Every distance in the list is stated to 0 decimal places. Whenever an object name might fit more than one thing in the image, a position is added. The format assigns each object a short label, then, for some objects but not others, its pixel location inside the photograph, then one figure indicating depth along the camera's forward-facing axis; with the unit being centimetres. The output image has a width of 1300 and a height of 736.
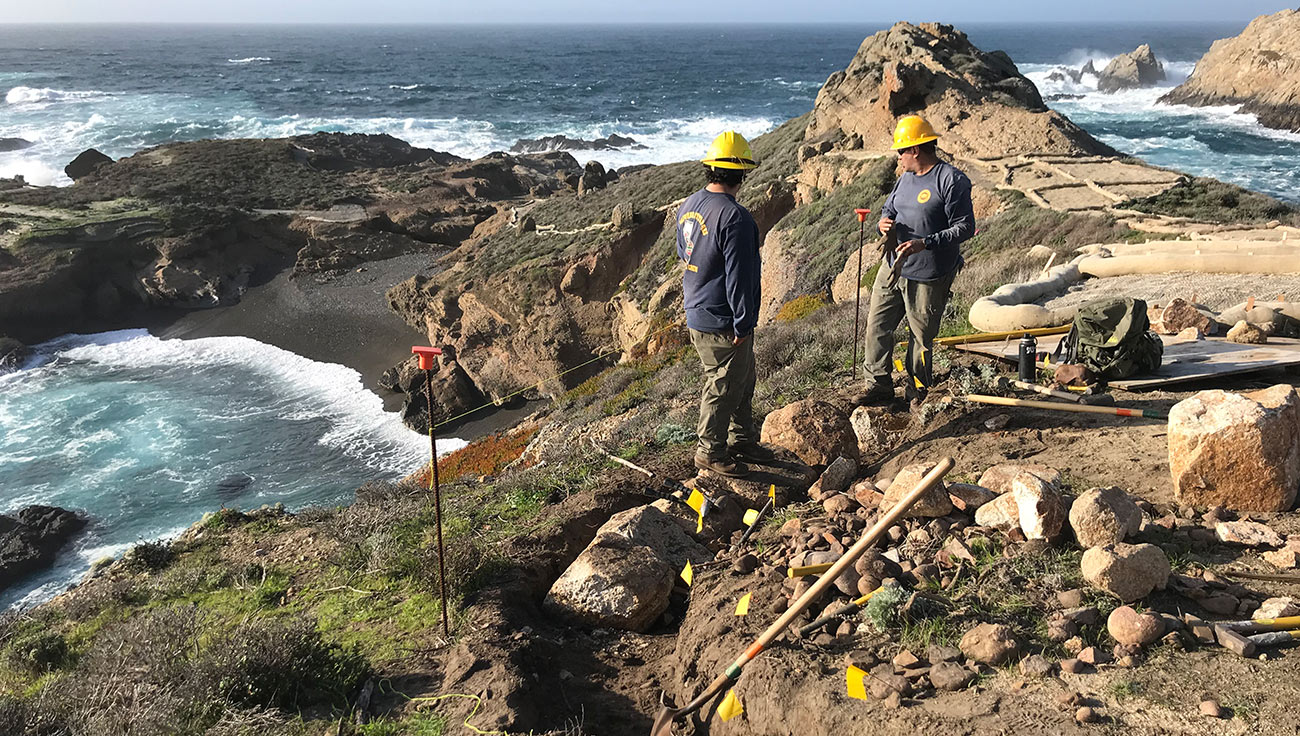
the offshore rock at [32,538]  1366
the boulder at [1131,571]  342
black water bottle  602
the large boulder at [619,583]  453
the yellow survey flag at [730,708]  351
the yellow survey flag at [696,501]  522
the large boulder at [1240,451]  393
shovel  351
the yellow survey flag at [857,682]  328
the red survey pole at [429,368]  417
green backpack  577
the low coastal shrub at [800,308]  1355
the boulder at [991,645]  327
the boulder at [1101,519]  376
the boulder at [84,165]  3675
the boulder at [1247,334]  631
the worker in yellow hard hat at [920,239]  538
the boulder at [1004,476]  440
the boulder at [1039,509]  385
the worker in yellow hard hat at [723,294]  482
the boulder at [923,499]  429
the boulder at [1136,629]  320
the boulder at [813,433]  563
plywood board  568
